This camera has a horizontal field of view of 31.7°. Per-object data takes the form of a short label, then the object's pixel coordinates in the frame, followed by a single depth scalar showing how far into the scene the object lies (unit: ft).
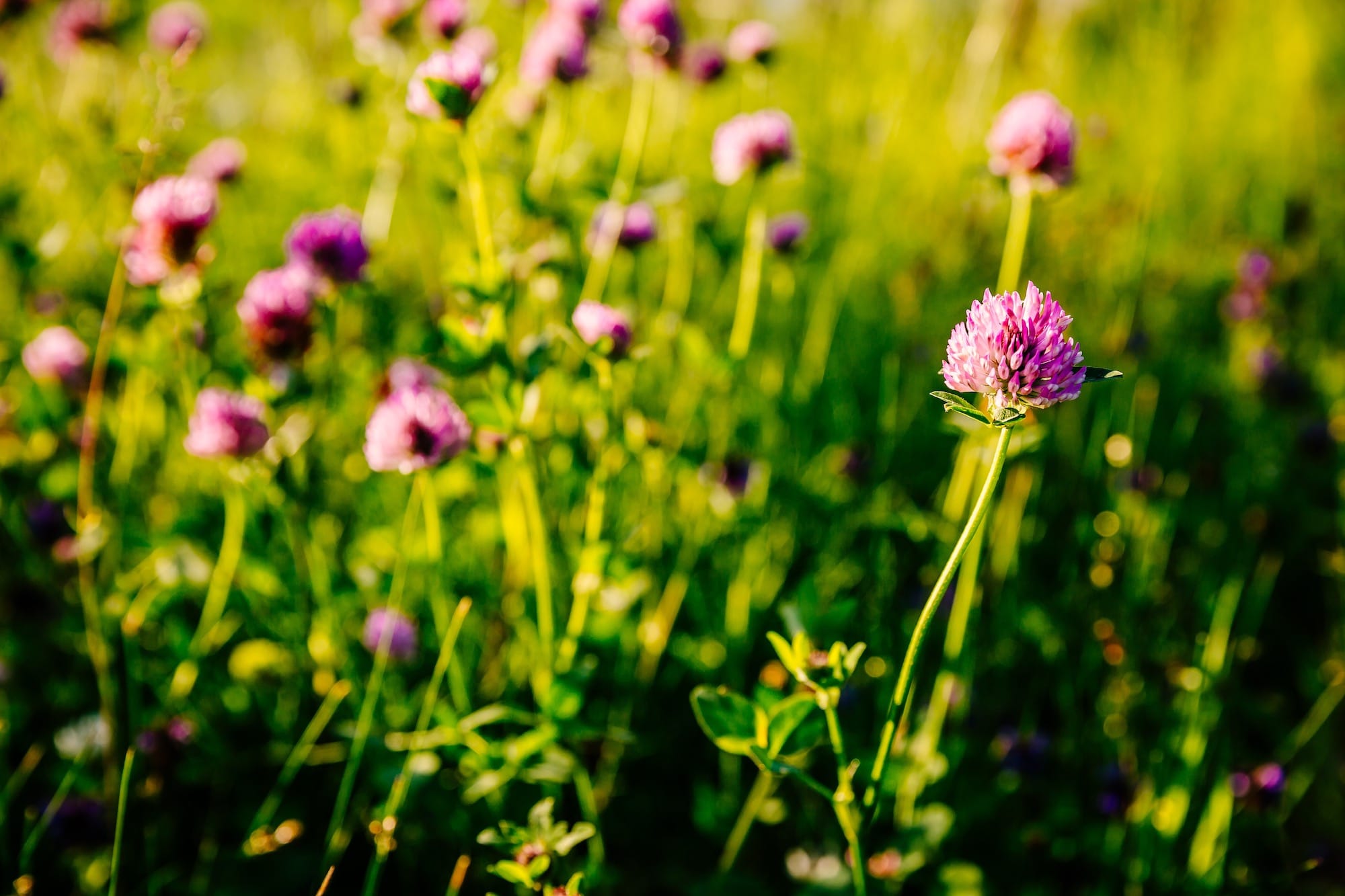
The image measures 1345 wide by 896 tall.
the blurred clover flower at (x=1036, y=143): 2.20
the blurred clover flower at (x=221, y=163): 2.75
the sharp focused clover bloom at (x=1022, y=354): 1.77
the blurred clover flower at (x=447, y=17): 2.38
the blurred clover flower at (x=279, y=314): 2.21
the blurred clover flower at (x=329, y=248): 2.26
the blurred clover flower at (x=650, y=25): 2.34
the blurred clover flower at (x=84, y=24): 2.65
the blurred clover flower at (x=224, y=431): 2.11
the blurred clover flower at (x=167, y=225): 2.18
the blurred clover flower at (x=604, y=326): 2.09
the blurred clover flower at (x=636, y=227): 2.46
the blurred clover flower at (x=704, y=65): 2.58
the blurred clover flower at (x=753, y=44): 2.50
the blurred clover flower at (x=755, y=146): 2.34
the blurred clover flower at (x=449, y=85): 2.02
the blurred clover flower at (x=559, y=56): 2.43
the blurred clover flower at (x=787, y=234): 2.47
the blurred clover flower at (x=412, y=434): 2.02
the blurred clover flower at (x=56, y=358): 2.48
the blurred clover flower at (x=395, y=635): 2.23
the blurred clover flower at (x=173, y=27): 3.05
